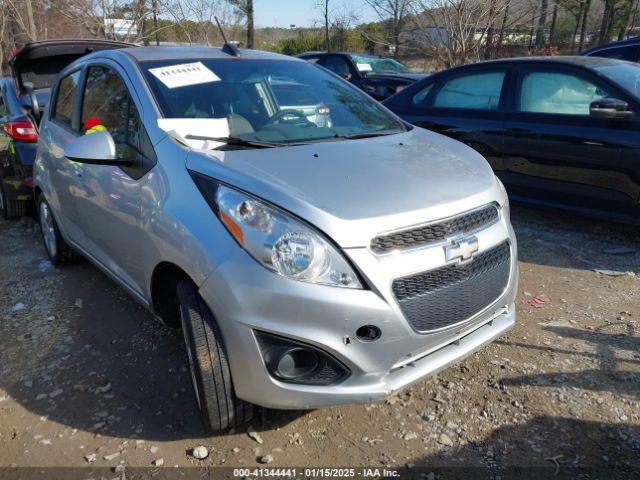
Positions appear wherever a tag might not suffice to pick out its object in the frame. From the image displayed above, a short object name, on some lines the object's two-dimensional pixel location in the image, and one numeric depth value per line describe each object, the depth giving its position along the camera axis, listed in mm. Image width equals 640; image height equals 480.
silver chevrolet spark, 2033
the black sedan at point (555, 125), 4254
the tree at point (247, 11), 17062
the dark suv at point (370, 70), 9445
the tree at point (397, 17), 13800
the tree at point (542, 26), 13570
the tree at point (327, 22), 21472
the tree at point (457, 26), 11570
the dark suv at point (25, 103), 5336
